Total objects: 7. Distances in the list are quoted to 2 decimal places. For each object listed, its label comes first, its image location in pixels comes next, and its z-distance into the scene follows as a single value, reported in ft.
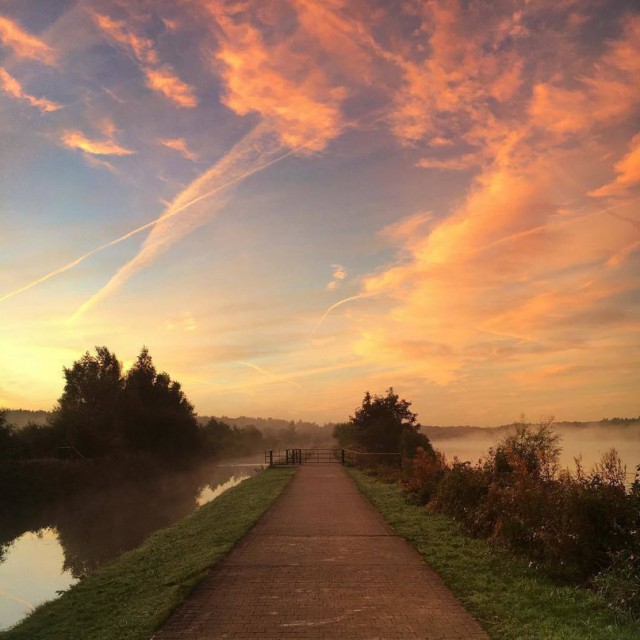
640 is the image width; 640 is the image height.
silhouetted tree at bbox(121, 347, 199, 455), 182.19
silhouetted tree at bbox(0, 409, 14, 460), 102.13
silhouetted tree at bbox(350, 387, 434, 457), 163.63
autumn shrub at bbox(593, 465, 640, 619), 21.95
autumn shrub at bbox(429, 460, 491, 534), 41.78
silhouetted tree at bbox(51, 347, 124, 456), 138.10
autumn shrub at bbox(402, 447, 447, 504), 56.34
